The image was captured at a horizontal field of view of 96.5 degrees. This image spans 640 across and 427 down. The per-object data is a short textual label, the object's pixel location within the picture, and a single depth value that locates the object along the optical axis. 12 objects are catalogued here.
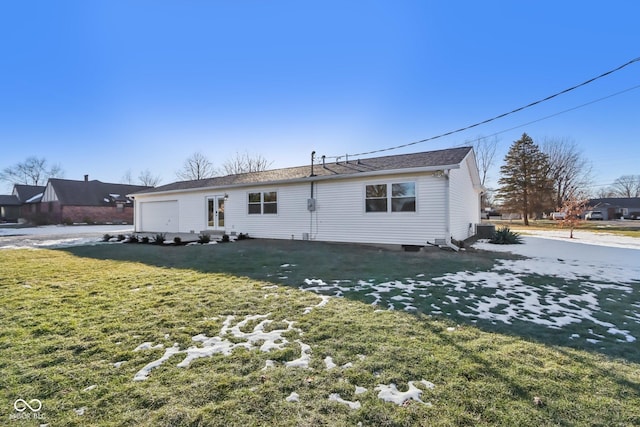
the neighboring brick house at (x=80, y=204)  31.83
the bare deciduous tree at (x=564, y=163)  34.00
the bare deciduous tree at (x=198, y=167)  40.62
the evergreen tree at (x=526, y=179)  28.81
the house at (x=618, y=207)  52.00
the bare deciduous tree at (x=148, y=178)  53.69
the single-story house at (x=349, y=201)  9.98
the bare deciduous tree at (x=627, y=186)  64.81
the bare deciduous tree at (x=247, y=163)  37.56
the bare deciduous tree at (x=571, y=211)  15.01
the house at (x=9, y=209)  39.08
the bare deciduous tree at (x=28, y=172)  49.12
